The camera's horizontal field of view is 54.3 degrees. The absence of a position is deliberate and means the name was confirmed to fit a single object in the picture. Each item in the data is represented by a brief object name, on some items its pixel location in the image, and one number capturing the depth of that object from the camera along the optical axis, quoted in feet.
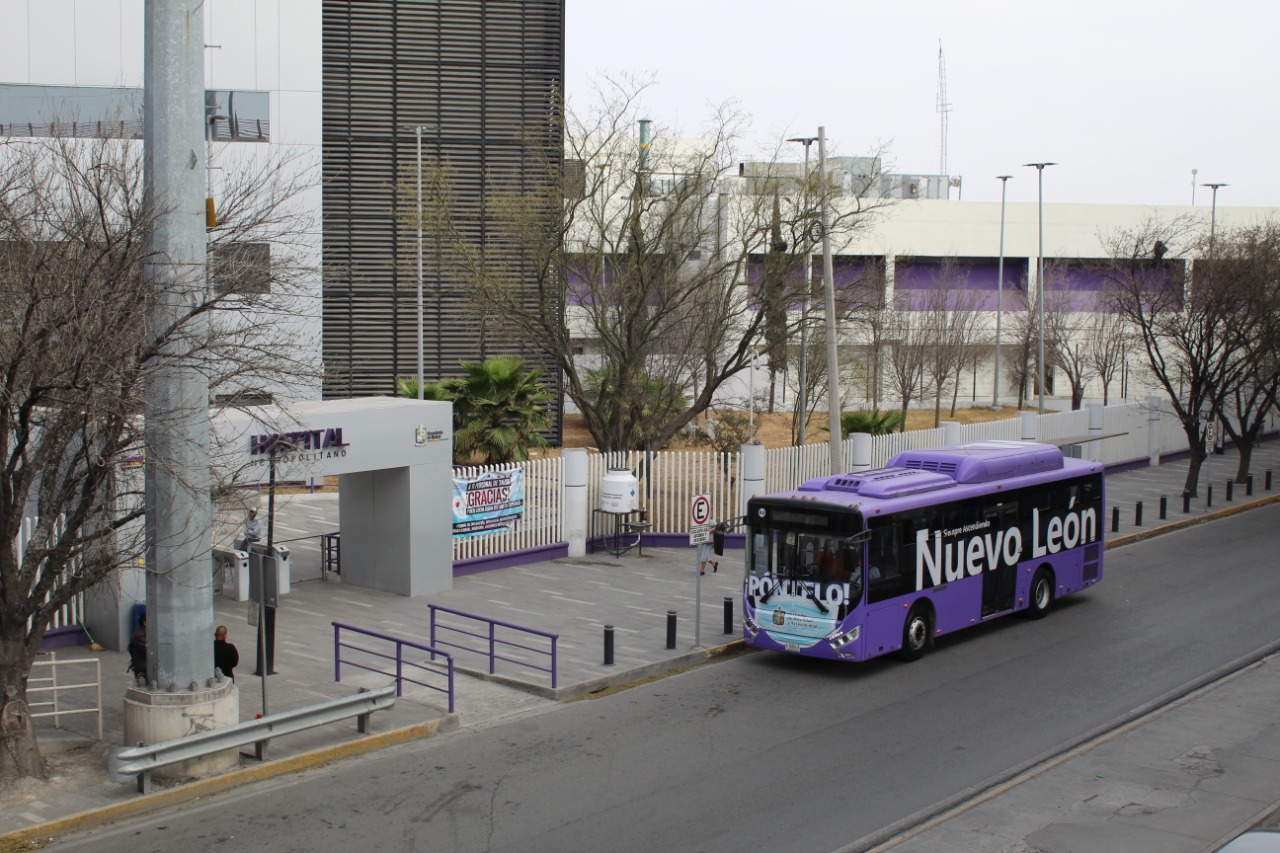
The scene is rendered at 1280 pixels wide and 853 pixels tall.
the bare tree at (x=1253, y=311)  105.40
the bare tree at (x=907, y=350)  157.48
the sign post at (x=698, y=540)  58.34
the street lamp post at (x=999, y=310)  173.95
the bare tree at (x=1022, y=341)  180.65
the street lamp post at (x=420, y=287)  89.15
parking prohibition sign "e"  65.57
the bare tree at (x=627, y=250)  90.07
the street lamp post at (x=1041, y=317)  149.59
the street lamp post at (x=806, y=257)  91.45
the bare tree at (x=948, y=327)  165.68
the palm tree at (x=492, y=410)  92.58
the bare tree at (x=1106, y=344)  168.14
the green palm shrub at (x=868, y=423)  117.29
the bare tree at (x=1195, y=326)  105.29
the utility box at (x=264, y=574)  43.37
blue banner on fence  74.74
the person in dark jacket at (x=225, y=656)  44.91
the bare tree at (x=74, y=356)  34.04
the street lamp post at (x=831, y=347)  77.36
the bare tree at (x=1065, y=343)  177.68
